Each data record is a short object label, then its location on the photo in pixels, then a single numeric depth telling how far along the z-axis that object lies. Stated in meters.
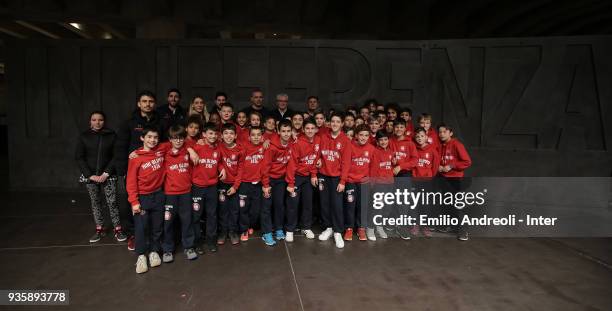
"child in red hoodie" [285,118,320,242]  4.73
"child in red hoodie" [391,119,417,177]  4.91
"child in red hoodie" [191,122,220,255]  4.25
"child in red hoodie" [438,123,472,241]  4.89
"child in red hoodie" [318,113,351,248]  4.62
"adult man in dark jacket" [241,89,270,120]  5.85
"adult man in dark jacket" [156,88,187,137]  4.99
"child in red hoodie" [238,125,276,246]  4.58
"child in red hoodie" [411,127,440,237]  4.95
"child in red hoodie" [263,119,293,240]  4.64
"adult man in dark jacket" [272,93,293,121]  5.90
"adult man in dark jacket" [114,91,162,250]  4.39
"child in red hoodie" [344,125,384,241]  4.64
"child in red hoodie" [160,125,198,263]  4.00
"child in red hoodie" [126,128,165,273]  3.80
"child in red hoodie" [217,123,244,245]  4.43
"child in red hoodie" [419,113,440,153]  4.96
